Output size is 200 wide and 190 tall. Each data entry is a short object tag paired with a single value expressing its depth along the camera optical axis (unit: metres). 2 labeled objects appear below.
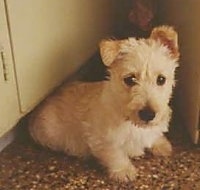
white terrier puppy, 1.40
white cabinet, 1.44
